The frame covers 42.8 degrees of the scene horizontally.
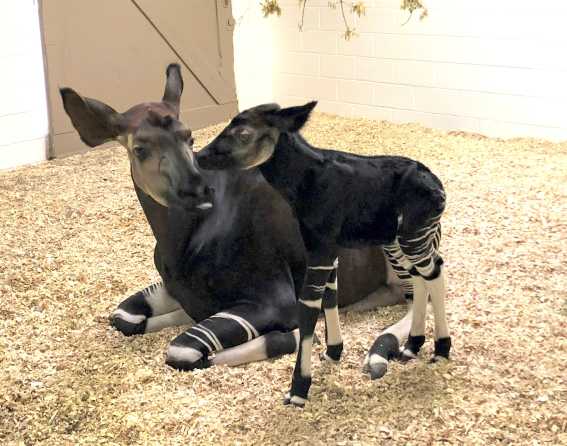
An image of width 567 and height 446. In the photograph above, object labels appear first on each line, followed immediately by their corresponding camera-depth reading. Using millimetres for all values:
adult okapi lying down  2219
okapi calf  1811
